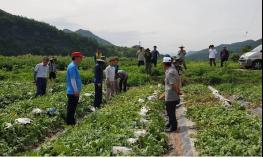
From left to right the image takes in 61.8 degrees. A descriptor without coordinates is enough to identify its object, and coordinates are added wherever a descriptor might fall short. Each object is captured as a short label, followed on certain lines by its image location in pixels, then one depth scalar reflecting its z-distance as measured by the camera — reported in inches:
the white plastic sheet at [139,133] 193.5
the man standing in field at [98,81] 320.4
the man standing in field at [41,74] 368.0
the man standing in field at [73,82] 240.2
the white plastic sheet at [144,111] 249.3
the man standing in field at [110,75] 350.7
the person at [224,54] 606.1
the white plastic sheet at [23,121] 232.4
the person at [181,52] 551.7
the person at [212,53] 606.6
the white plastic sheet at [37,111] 264.3
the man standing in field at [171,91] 230.6
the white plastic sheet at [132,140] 183.3
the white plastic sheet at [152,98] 321.2
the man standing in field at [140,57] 614.1
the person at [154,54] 585.6
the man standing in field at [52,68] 429.8
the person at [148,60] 557.1
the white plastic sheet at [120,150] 168.0
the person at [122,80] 413.0
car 586.4
